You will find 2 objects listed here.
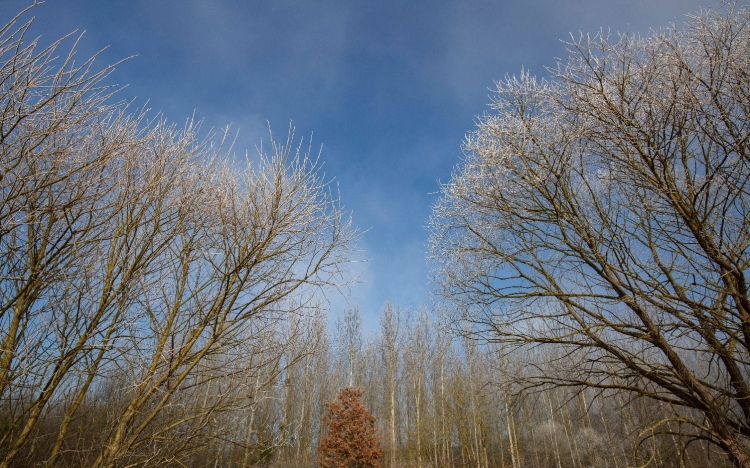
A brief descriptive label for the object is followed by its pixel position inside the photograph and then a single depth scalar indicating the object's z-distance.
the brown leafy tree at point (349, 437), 16.88
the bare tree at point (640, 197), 3.58
